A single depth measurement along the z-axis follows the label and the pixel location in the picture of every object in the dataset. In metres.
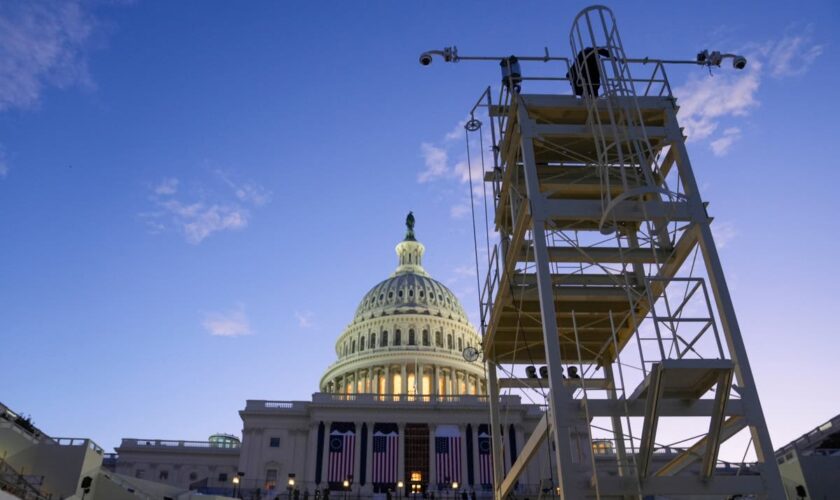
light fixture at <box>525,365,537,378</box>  25.27
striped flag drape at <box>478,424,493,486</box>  74.56
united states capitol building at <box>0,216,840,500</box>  70.88
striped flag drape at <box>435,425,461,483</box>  75.55
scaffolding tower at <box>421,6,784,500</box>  14.41
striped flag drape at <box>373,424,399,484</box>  75.56
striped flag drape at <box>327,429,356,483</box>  76.00
